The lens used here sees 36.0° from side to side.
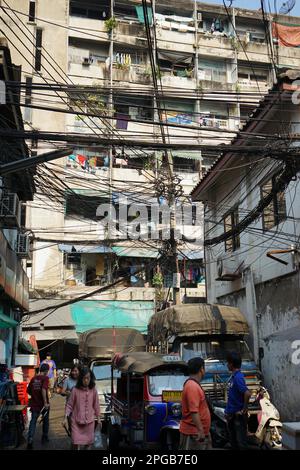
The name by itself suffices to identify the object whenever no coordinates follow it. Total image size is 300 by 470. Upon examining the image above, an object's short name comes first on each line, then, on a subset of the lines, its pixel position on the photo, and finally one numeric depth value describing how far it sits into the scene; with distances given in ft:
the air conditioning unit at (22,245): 50.24
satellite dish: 63.61
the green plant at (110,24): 104.01
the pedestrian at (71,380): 32.79
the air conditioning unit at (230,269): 50.16
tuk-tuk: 24.12
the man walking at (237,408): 21.98
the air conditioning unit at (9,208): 37.11
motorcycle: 27.53
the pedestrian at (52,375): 63.41
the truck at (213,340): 34.29
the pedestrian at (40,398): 31.22
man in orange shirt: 16.53
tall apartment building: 90.99
